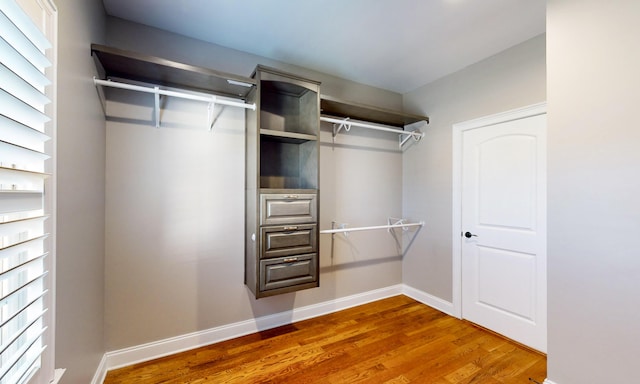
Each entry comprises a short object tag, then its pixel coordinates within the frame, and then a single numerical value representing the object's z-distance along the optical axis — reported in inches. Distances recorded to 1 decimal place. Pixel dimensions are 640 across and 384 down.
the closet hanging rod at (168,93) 67.1
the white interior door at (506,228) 87.4
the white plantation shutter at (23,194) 28.1
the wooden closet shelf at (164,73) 66.6
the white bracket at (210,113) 81.5
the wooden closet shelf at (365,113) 101.0
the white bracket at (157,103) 72.6
